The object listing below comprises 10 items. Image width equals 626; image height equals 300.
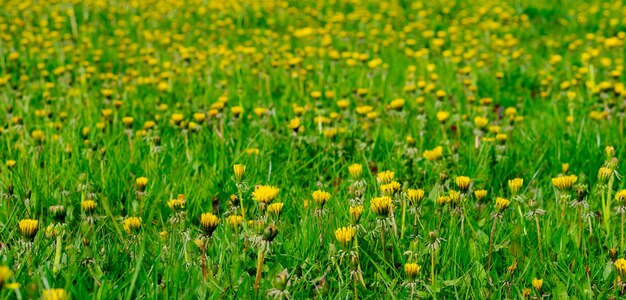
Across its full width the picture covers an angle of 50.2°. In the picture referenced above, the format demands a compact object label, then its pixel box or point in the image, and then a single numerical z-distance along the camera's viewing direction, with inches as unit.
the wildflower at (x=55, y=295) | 55.2
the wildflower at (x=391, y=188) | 83.5
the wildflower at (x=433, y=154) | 108.3
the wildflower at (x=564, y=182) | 85.1
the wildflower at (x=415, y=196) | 82.6
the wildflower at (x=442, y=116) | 136.8
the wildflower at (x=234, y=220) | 82.2
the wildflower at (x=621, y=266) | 70.1
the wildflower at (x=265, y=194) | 78.7
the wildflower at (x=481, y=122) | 130.0
